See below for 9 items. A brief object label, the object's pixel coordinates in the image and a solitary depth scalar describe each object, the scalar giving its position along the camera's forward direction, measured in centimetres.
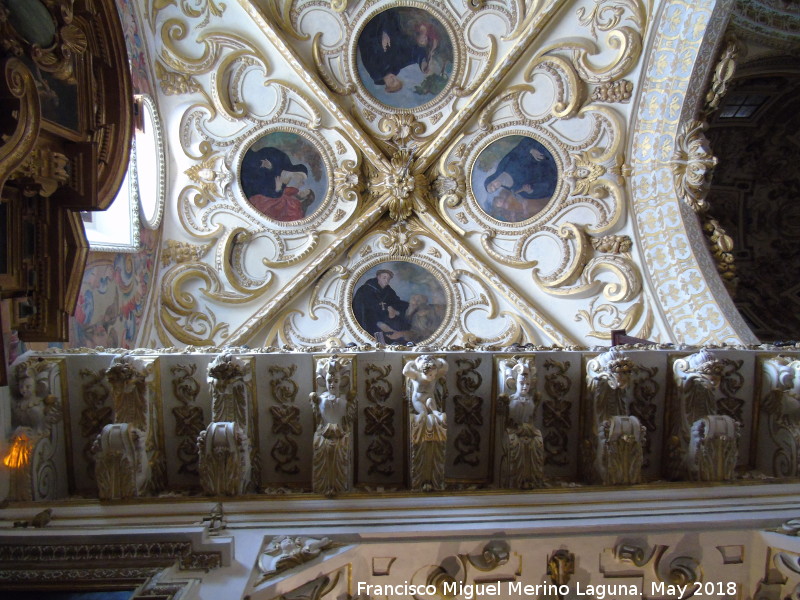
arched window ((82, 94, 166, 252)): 847
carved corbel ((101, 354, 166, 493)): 530
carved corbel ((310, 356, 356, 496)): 524
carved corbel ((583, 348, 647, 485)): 534
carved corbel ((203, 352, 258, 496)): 519
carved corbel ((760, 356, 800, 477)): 556
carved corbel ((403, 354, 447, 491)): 530
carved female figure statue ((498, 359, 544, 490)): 534
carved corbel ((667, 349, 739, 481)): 538
